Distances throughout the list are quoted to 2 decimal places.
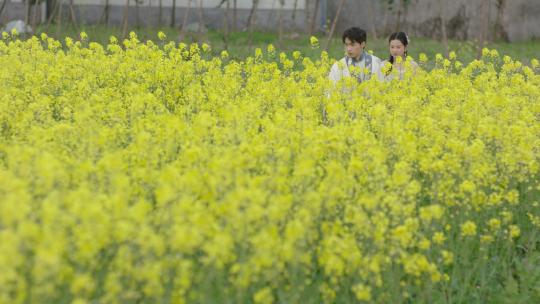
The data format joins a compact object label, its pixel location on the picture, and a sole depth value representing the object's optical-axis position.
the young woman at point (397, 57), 17.50
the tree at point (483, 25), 23.34
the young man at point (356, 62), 16.78
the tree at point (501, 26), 41.78
